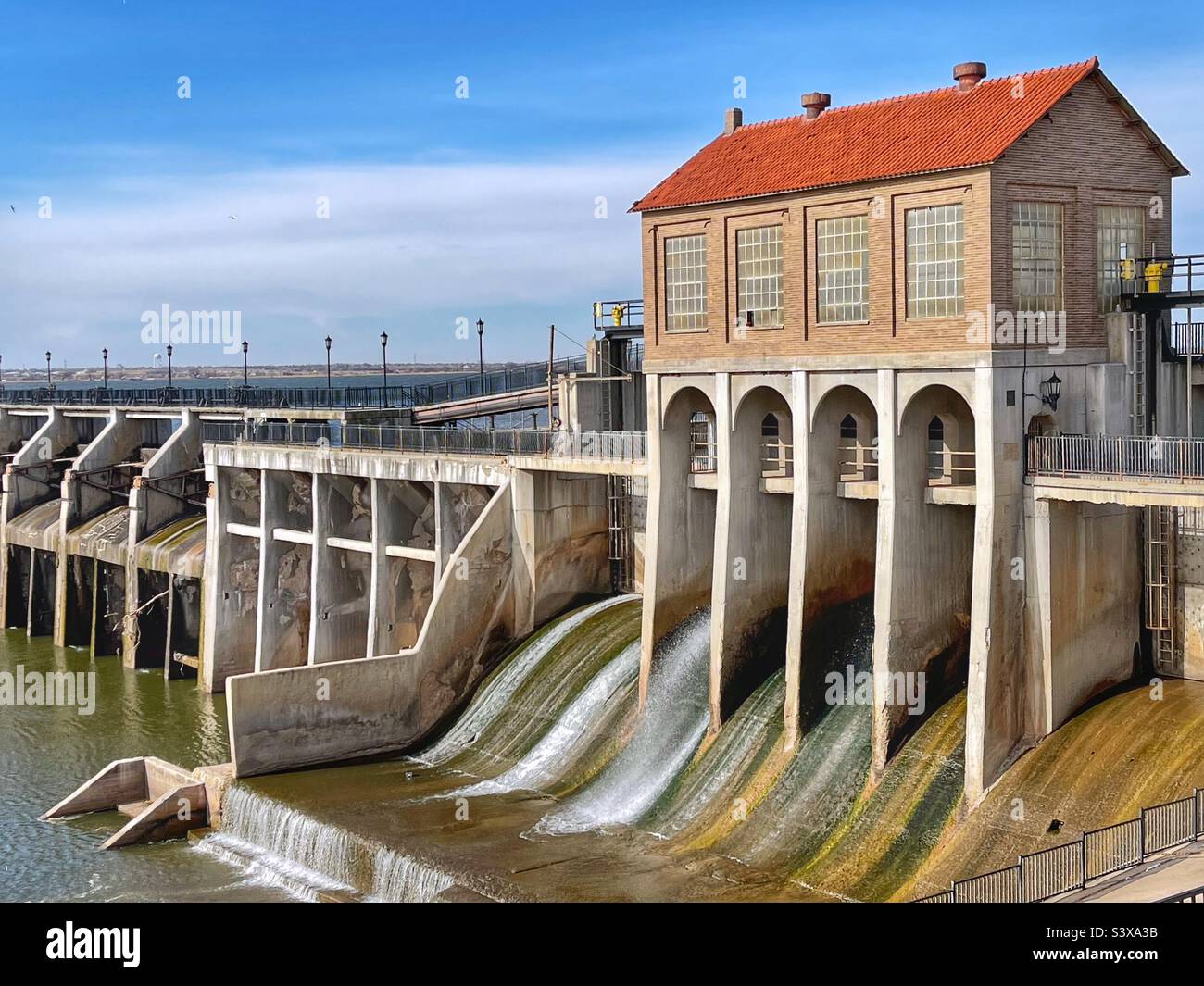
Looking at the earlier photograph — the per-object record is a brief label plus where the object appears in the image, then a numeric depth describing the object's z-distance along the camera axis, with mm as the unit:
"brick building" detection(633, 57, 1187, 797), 33188
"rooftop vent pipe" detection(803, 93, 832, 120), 41562
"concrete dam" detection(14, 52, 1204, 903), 32406
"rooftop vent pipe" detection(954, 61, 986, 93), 37688
